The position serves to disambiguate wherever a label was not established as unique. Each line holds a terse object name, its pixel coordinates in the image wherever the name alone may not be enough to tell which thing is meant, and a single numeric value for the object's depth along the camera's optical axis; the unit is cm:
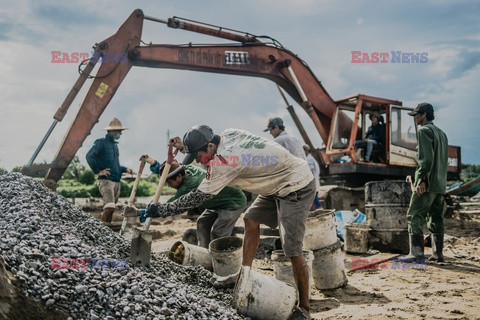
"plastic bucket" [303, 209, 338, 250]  457
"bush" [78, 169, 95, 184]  1611
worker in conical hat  733
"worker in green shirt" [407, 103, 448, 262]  567
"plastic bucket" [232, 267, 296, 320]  346
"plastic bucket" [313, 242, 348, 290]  458
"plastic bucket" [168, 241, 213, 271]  482
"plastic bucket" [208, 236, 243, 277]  452
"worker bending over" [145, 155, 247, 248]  512
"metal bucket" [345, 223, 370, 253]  666
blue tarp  778
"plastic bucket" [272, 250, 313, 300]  425
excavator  823
